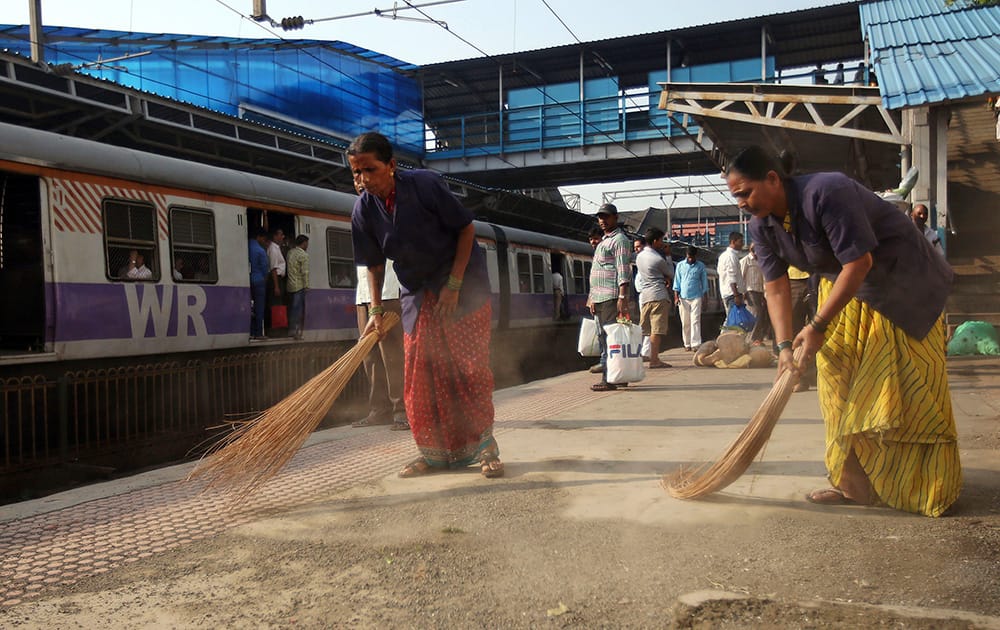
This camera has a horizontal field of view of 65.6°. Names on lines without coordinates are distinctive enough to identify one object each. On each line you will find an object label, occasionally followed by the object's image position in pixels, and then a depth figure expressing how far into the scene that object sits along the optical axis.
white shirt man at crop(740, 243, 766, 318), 9.67
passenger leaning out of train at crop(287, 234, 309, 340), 9.33
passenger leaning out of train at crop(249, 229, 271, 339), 9.03
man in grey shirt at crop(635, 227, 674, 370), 8.68
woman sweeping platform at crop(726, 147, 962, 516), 2.75
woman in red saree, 3.55
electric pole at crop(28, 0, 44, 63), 11.42
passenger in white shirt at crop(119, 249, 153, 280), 7.40
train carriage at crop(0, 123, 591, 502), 6.11
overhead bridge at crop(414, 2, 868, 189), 22.33
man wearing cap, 6.78
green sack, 9.12
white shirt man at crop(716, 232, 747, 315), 9.87
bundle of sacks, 8.85
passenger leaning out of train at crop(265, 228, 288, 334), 9.22
